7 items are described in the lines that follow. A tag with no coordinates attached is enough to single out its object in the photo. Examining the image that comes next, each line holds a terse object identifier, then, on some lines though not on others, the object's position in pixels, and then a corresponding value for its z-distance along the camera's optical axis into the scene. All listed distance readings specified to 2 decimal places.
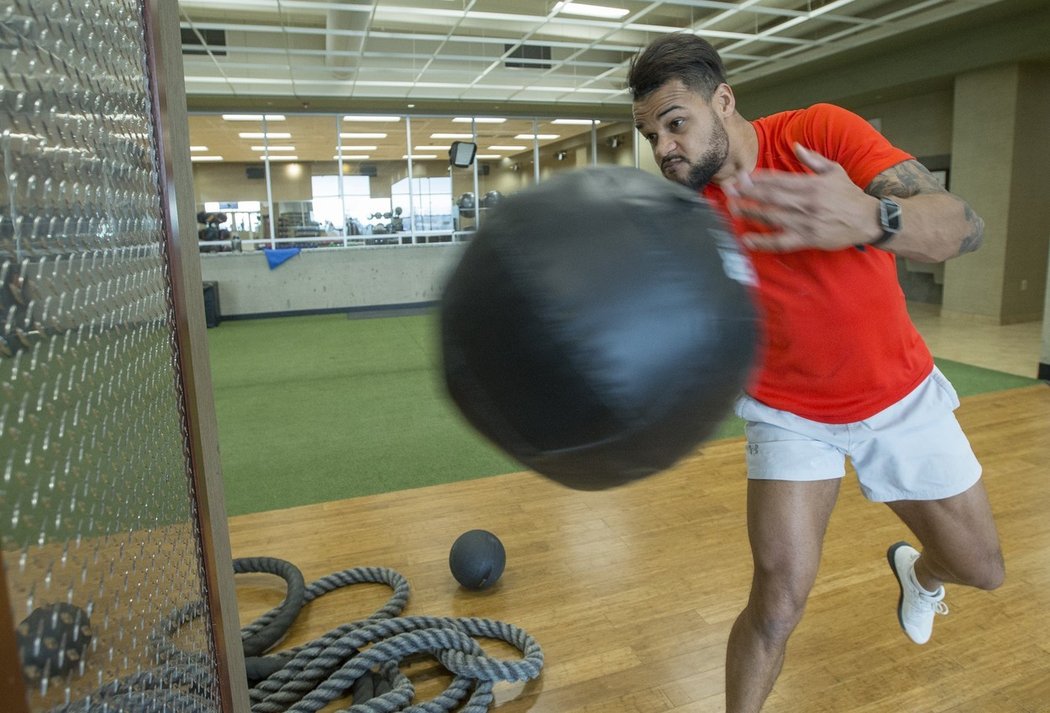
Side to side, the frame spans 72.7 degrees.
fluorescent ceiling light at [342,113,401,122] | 10.71
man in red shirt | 1.43
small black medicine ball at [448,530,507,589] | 2.24
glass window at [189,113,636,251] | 10.62
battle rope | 1.75
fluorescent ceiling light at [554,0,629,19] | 6.87
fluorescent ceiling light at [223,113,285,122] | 10.35
